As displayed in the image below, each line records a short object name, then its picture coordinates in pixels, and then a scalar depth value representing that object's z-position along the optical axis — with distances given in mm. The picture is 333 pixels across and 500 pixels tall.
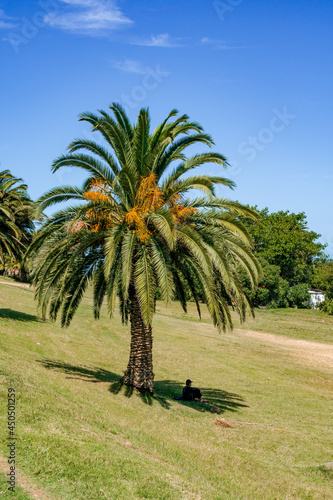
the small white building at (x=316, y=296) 93312
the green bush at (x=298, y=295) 75062
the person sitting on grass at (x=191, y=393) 16797
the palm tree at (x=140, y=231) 13836
